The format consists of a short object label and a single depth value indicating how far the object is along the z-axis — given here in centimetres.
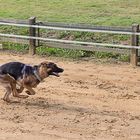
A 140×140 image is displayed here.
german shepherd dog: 1410
